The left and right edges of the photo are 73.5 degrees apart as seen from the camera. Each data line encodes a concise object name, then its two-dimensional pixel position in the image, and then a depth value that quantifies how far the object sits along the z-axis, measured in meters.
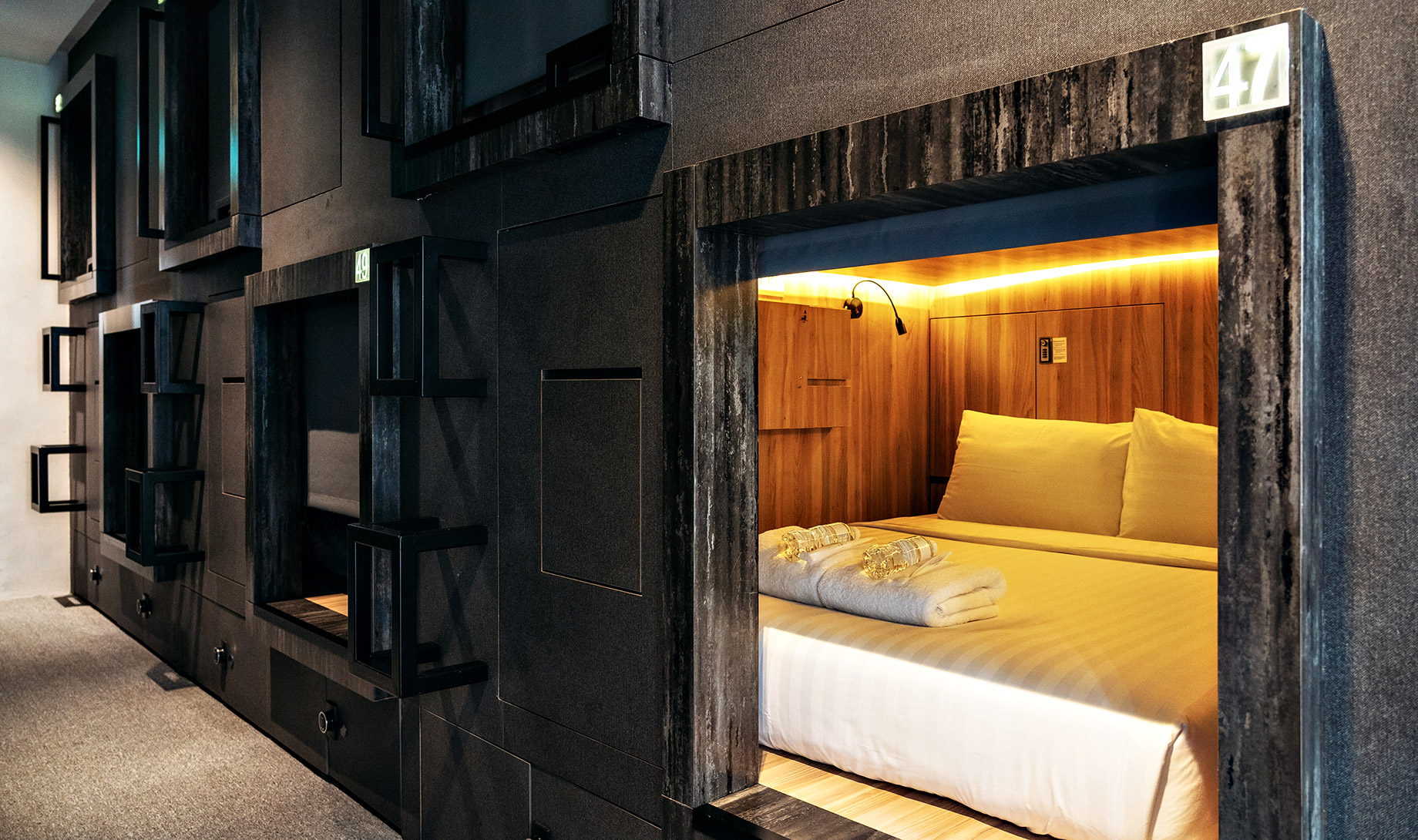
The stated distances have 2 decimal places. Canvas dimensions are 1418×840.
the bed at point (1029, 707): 1.52
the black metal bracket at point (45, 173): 5.75
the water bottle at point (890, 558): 2.32
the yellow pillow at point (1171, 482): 3.19
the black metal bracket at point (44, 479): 5.59
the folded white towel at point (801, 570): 2.36
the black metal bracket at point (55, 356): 5.51
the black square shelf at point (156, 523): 3.92
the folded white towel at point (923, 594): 2.10
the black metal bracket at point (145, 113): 4.18
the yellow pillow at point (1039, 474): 3.47
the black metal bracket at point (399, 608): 2.25
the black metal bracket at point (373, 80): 2.42
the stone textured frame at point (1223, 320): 1.02
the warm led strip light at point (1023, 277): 3.50
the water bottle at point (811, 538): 2.58
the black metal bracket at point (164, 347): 3.85
